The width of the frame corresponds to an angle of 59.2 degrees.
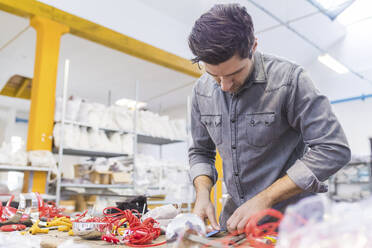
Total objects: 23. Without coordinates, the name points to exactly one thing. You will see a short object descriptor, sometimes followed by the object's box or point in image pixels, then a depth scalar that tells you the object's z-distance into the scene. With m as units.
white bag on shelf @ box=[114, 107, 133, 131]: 4.28
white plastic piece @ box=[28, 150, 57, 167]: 3.23
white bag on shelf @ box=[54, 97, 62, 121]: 3.56
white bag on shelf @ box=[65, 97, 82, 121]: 3.66
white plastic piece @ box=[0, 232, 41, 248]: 0.82
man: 0.96
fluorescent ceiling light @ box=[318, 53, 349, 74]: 7.05
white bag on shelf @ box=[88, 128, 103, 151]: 3.89
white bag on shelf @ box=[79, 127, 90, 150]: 3.76
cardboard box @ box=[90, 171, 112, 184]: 3.99
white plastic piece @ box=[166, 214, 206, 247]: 0.68
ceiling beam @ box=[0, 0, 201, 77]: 3.64
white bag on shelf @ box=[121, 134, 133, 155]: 4.26
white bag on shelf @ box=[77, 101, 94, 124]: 3.83
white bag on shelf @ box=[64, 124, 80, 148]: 3.57
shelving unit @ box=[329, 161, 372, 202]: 7.83
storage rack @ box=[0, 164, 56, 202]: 2.96
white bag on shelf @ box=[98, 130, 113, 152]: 4.02
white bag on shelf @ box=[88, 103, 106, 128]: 3.93
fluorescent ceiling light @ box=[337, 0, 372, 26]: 7.32
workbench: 0.84
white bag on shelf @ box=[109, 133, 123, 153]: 4.14
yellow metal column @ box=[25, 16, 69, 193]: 3.40
